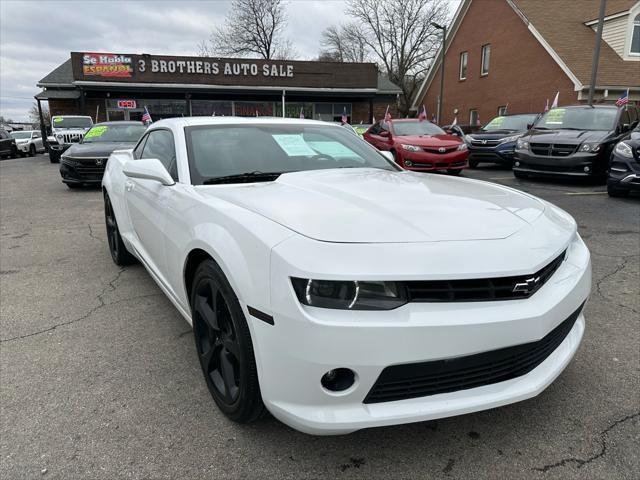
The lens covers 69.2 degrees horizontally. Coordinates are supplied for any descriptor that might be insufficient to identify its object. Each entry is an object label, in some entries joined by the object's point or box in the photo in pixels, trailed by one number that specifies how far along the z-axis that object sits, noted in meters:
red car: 10.69
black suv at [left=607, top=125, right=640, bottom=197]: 7.57
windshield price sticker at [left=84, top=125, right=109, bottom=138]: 10.98
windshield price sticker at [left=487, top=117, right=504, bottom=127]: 13.76
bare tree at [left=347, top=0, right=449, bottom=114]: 39.34
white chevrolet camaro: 1.64
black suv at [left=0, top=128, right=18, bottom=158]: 23.34
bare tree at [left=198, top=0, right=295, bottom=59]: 43.19
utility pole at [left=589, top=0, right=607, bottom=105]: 13.64
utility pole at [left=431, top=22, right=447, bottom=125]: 24.43
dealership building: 23.69
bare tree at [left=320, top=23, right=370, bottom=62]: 42.88
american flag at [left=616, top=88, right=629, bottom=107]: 12.59
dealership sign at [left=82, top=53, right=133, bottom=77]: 23.11
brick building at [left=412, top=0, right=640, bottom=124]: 20.05
